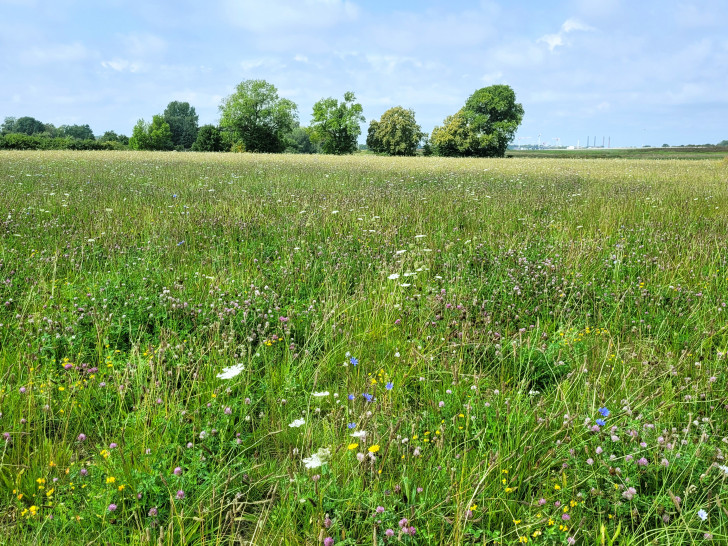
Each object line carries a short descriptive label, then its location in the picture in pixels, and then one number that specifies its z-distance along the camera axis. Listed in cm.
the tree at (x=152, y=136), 8500
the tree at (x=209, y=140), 7356
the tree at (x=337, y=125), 7500
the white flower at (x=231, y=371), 213
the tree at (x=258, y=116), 6831
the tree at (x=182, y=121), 12095
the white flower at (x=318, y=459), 166
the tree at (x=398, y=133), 7300
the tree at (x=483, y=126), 6651
